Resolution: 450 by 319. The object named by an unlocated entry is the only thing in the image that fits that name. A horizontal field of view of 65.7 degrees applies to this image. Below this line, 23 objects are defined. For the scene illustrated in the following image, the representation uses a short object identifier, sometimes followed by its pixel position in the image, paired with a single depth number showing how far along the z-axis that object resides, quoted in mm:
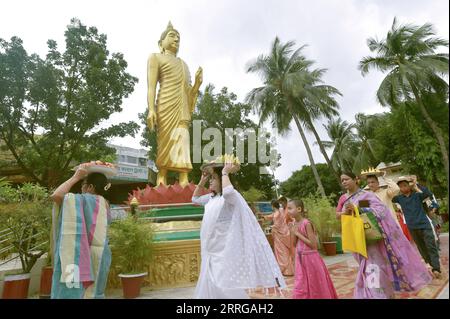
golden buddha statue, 7516
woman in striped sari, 2727
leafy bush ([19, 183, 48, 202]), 6754
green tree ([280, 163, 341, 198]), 29453
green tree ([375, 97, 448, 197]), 12484
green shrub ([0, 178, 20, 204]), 7098
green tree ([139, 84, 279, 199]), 18031
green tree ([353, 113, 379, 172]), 21375
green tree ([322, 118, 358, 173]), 23691
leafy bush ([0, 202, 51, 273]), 4812
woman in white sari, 2562
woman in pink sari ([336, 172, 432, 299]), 3068
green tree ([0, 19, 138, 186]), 11125
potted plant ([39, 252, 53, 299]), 4613
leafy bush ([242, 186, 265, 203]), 12508
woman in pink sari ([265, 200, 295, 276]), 5910
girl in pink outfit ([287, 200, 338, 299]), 3242
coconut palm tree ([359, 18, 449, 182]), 11578
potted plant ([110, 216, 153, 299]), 4598
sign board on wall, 20072
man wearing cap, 4414
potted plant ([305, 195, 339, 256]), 8039
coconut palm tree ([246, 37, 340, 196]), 15359
